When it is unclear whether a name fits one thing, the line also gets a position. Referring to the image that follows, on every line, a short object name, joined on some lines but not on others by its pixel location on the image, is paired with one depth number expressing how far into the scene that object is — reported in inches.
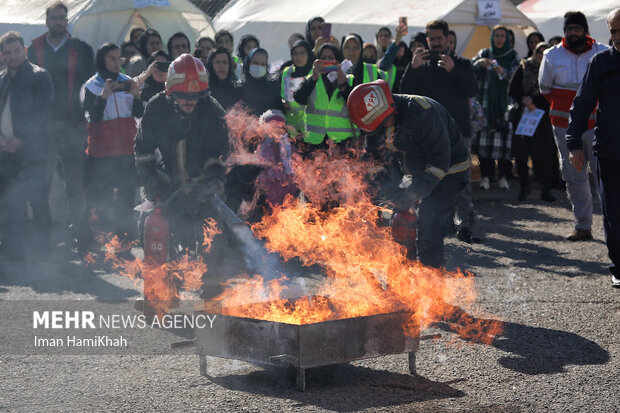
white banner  644.7
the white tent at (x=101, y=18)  601.9
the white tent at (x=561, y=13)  674.2
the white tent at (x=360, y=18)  649.0
